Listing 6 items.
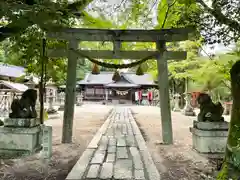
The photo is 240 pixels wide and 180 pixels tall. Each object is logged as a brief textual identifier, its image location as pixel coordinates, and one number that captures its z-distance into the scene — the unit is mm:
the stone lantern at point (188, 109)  11550
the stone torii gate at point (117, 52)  4488
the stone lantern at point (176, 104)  14057
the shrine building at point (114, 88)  23096
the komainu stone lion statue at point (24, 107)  3602
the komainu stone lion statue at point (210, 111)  3697
